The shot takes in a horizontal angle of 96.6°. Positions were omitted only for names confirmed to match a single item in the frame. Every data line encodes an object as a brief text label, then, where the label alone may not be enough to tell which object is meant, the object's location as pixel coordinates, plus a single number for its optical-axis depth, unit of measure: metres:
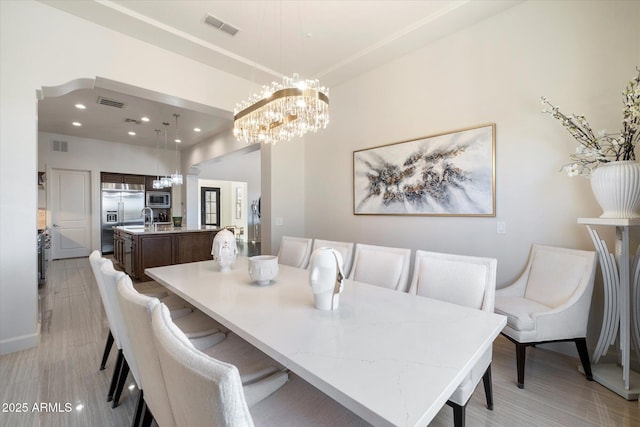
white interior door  6.85
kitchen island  4.73
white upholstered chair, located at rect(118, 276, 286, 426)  0.92
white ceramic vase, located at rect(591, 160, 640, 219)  1.82
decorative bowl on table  1.92
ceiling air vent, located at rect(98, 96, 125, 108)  4.64
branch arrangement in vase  1.81
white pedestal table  1.84
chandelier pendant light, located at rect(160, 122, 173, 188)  6.50
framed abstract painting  2.78
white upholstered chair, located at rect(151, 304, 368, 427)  0.54
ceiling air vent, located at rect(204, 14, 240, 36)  2.79
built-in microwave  8.11
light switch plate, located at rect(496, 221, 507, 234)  2.68
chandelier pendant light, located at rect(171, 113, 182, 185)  6.43
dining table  0.79
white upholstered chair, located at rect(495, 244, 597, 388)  1.97
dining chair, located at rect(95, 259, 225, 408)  1.41
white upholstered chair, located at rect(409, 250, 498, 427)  1.69
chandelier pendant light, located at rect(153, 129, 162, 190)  7.77
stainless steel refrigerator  7.43
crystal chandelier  2.12
